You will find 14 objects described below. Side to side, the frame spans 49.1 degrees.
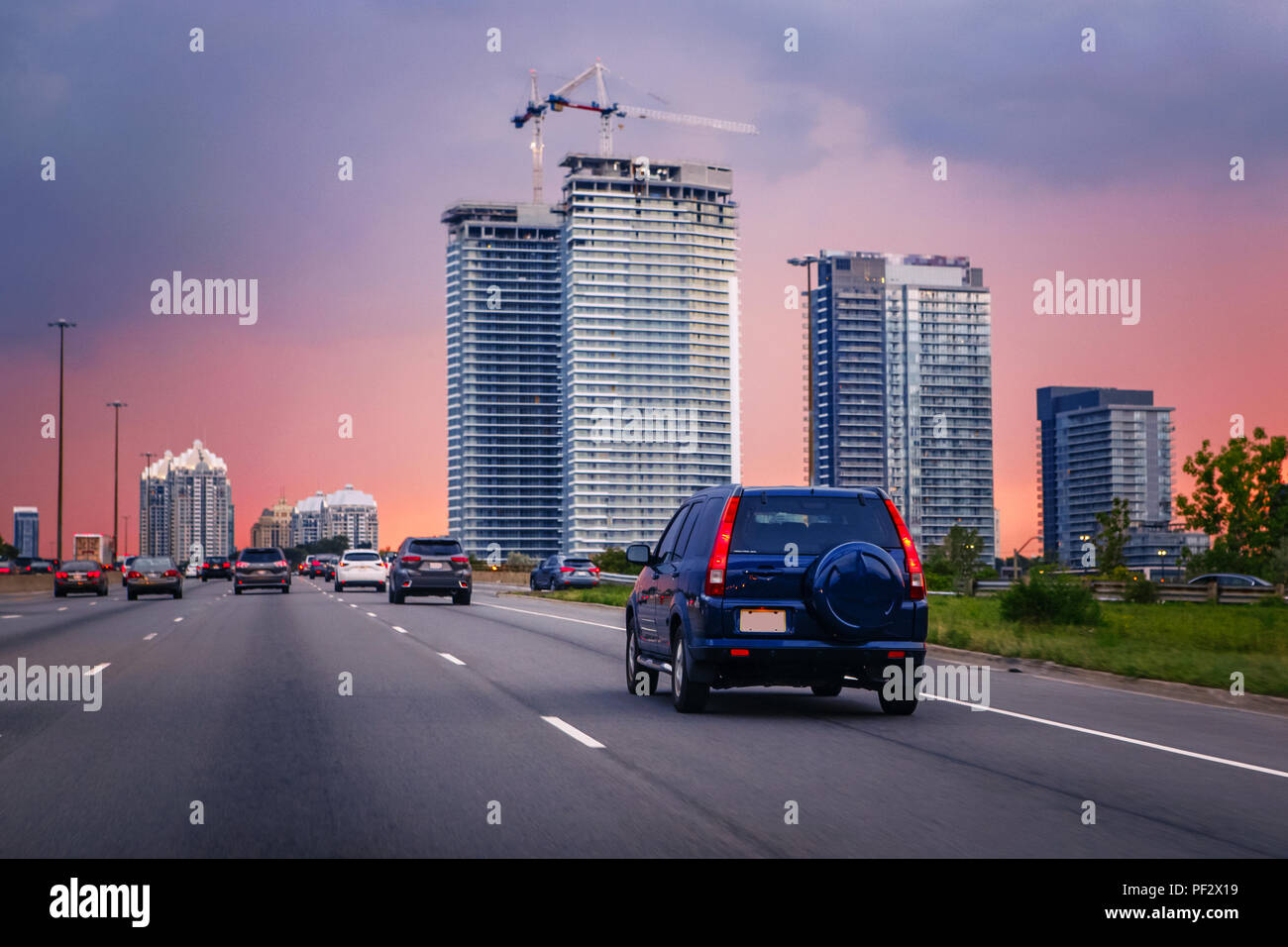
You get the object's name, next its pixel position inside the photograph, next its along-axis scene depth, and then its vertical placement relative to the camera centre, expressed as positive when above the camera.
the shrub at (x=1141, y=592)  45.91 -2.96
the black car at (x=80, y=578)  58.75 -2.97
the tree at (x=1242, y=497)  85.56 +0.24
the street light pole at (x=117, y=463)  108.25 +3.29
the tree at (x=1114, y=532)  99.62 -2.14
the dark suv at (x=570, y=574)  61.66 -3.08
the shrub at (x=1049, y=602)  27.83 -2.00
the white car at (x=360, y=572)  55.59 -2.63
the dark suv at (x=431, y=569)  40.91 -1.87
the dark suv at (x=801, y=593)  12.09 -0.79
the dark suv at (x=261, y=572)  53.94 -2.54
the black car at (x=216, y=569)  85.12 -3.87
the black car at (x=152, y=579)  51.34 -2.69
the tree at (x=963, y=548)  136.75 -4.85
